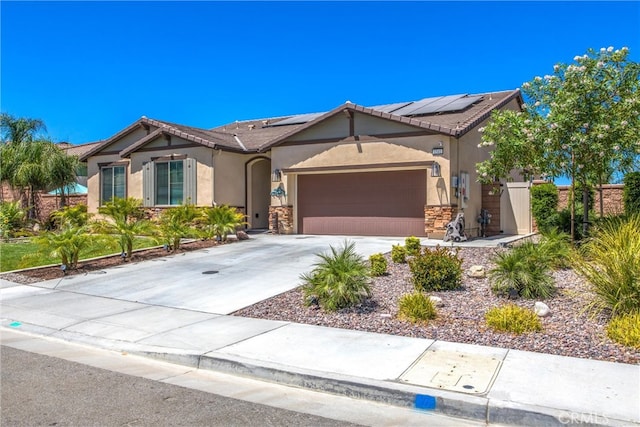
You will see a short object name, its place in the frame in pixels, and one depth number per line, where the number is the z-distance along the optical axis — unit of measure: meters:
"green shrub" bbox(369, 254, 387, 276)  10.02
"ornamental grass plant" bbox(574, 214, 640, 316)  6.41
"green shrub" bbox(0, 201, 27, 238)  19.11
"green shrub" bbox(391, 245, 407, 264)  11.26
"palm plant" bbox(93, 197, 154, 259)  12.77
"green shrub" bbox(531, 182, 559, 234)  16.50
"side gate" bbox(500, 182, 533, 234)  18.09
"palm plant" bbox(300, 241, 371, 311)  7.77
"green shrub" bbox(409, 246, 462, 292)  8.63
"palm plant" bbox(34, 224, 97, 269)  11.34
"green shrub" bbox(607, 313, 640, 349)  5.70
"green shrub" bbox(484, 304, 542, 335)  6.42
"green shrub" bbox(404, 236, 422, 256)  11.54
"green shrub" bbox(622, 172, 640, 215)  14.88
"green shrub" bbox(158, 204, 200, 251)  14.33
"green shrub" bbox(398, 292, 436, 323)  7.07
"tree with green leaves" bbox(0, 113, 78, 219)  23.33
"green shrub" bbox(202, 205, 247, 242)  16.05
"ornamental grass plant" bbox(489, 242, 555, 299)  7.84
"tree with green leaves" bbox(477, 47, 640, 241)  10.65
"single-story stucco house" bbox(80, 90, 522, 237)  16.22
